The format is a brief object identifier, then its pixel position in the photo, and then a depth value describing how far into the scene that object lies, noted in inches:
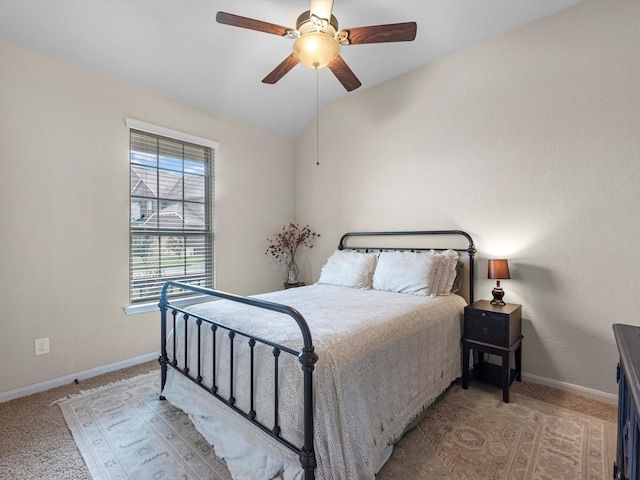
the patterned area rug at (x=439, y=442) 62.1
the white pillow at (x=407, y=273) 104.4
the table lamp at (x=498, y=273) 97.7
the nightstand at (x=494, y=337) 89.4
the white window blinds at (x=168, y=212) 116.3
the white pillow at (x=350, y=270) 121.2
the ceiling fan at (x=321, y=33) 71.1
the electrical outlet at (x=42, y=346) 94.7
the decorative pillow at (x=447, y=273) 106.3
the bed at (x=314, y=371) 51.7
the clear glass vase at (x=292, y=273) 164.1
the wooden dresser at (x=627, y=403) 26.6
